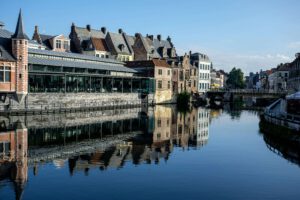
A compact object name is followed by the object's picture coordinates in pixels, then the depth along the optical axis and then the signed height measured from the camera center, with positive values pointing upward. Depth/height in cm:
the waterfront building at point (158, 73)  7656 +493
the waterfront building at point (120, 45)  8250 +1180
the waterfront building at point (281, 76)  13200 +792
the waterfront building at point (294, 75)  8725 +579
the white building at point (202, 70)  10350 +801
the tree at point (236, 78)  16112 +854
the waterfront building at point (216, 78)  17112 +979
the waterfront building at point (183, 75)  8650 +536
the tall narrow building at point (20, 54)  4534 +513
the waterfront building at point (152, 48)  8800 +1239
